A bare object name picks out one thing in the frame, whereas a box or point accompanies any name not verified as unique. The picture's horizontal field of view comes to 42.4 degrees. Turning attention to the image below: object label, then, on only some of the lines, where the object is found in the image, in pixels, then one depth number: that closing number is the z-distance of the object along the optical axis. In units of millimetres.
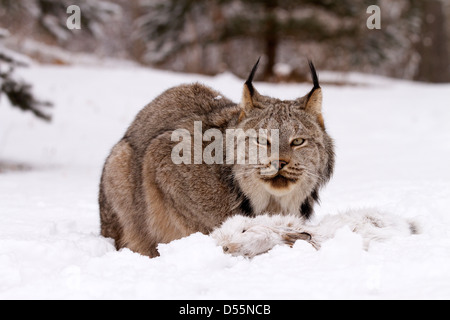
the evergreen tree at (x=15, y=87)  7691
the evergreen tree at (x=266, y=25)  16781
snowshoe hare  3061
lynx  3701
